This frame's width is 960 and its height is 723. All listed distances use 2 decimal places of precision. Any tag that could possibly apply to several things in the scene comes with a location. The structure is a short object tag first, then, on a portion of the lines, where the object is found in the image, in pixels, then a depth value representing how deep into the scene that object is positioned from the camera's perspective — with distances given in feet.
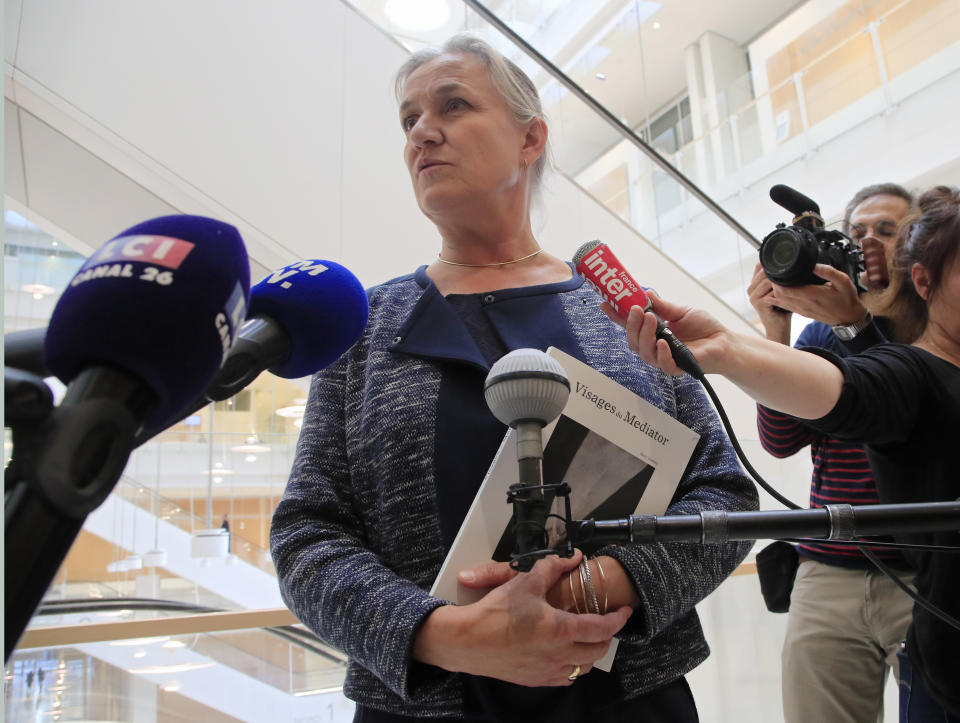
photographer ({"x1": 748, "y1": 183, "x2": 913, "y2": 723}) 3.82
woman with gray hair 1.99
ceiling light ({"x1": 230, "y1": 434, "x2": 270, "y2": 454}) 19.85
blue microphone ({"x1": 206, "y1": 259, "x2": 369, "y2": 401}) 1.16
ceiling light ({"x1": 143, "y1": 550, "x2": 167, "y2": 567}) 19.13
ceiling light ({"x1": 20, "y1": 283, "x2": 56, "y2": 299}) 7.97
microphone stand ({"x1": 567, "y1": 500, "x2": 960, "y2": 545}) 1.68
